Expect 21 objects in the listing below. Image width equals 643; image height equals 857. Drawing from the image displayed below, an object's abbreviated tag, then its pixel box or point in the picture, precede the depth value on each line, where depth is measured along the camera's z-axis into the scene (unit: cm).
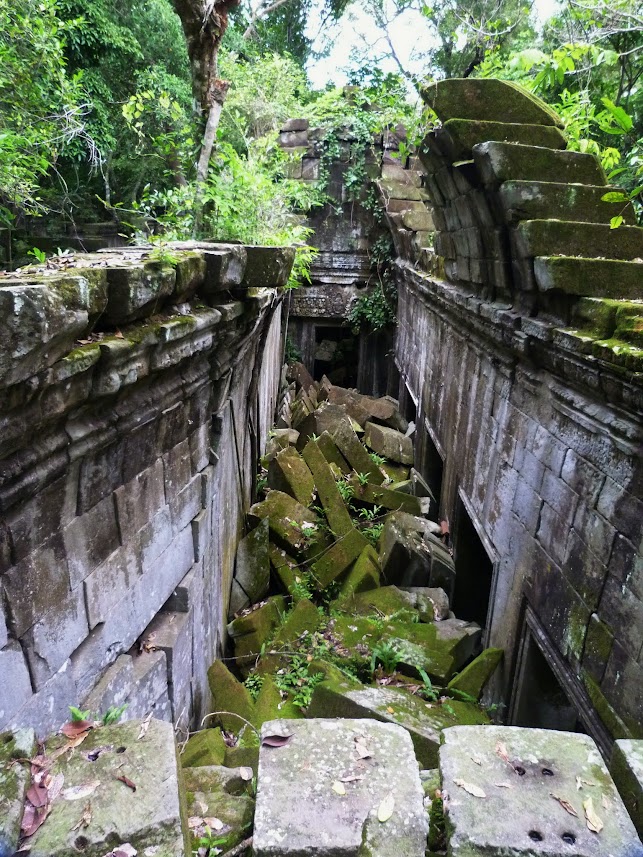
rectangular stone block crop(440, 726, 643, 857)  128
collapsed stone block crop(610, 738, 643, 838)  142
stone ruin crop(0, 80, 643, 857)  141
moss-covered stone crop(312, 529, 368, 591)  563
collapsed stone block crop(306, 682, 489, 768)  327
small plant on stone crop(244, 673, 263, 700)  437
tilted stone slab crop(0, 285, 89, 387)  136
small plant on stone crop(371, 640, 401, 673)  438
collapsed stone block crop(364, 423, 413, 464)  913
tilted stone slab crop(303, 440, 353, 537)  624
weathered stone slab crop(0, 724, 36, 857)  122
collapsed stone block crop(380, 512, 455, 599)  568
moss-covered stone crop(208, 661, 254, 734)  383
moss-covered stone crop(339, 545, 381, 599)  544
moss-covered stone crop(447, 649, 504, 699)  418
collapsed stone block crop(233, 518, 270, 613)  538
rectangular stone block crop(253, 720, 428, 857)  130
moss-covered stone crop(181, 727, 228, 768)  286
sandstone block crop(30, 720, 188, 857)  126
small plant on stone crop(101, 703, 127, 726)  196
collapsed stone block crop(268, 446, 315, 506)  655
